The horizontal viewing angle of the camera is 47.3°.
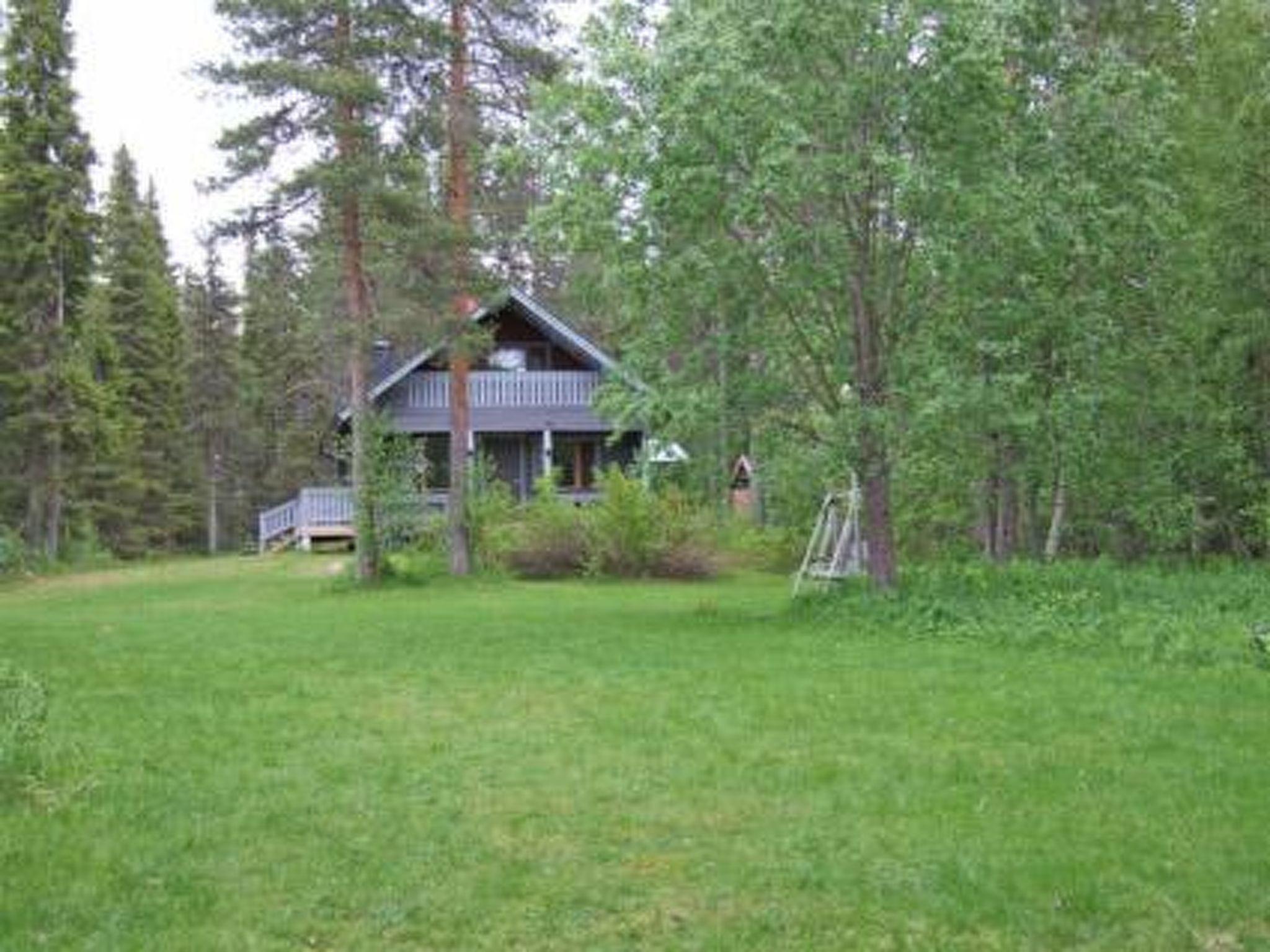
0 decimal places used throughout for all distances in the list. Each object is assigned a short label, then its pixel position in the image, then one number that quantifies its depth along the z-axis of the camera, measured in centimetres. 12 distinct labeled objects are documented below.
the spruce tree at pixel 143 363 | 4159
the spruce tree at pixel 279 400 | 4809
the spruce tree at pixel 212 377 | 4803
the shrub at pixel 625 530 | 2522
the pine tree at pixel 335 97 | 2162
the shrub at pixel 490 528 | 2608
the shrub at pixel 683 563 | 2547
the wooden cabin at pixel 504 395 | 3412
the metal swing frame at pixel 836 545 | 1891
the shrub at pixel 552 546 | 2577
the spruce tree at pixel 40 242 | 3155
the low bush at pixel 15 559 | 2523
